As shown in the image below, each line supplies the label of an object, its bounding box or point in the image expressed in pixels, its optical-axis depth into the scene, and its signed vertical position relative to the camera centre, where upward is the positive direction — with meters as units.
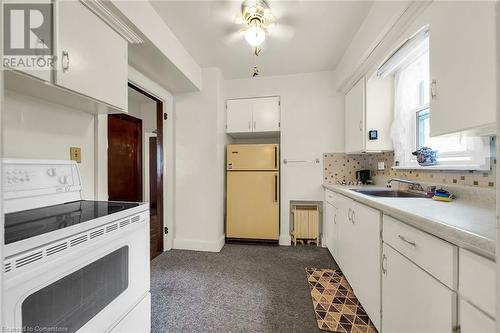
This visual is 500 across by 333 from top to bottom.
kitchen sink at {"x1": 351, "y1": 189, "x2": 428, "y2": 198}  1.65 -0.25
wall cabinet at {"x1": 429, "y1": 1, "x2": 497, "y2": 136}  0.75 +0.44
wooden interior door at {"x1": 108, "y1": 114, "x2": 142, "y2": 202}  3.21 +0.15
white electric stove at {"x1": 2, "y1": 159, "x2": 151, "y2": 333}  0.63 -0.36
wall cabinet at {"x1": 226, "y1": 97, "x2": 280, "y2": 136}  2.87 +0.75
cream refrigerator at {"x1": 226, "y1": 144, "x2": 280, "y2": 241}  2.74 -0.37
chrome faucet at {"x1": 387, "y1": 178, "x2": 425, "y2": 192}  1.64 -0.16
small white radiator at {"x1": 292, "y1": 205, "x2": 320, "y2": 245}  2.74 -0.83
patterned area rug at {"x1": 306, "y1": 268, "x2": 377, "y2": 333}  1.36 -1.11
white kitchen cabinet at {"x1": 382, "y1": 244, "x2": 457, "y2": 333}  0.74 -0.60
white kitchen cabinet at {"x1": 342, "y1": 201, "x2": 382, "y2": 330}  1.25 -0.65
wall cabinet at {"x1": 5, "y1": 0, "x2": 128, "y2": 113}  0.93 +0.55
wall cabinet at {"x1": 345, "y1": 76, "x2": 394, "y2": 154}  2.08 +0.57
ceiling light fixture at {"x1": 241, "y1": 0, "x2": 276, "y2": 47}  1.51 +1.22
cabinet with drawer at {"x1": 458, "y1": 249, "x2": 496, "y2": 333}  0.58 -0.40
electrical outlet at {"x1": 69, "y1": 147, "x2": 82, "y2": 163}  1.35 +0.09
